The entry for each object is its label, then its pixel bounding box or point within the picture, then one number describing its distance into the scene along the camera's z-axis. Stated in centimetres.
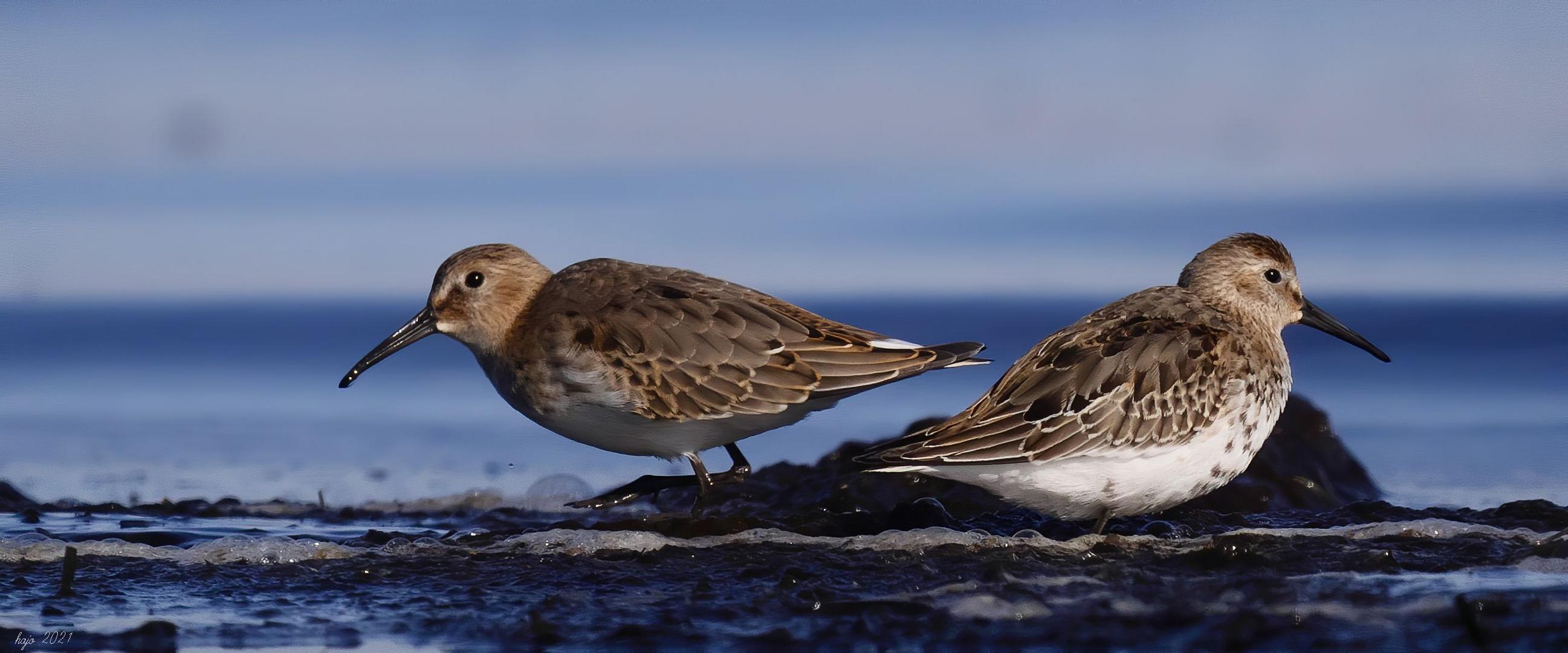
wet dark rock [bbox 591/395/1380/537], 1334
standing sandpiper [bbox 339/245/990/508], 1376
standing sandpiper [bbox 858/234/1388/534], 1214
